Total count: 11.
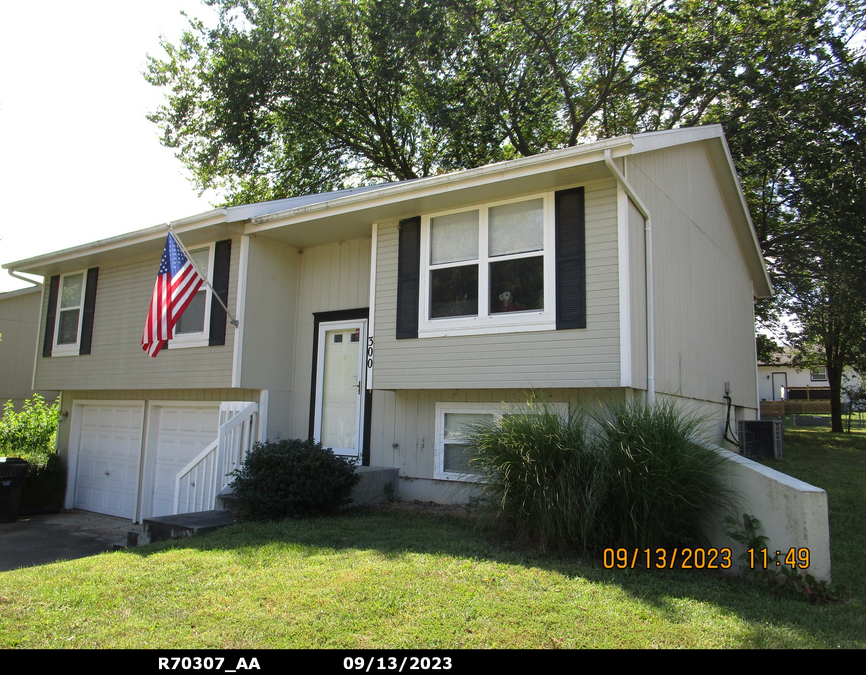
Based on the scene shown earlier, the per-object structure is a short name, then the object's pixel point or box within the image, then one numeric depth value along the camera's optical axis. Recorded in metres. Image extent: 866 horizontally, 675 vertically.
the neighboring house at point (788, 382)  42.06
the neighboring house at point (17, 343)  17.27
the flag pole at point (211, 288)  8.72
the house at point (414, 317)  7.03
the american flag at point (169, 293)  8.59
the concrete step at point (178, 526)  6.59
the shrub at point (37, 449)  11.80
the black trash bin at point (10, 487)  10.62
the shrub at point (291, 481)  6.91
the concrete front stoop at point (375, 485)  7.97
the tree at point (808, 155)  13.66
